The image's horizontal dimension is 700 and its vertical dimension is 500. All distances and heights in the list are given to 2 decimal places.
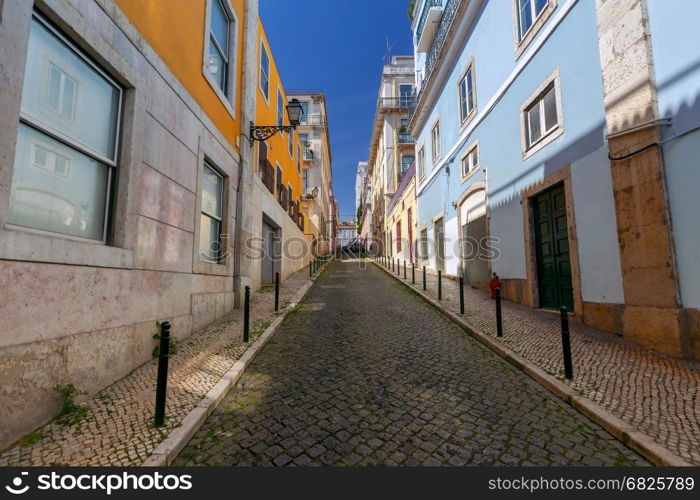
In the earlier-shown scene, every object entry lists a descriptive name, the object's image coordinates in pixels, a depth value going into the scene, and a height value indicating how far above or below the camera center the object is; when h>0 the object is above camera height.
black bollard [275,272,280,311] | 8.20 -0.68
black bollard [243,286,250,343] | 5.72 -0.94
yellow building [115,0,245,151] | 4.90 +4.29
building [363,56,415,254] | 30.47 +14.86
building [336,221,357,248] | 84.69 +10.85
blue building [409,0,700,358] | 4.70 +2.27
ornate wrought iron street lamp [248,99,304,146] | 9.05 +4.36
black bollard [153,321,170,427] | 2.93 -1.01
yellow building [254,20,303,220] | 11.52 +6.14
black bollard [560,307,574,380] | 3.94 -1.09
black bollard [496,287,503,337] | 5.80 -0.89
